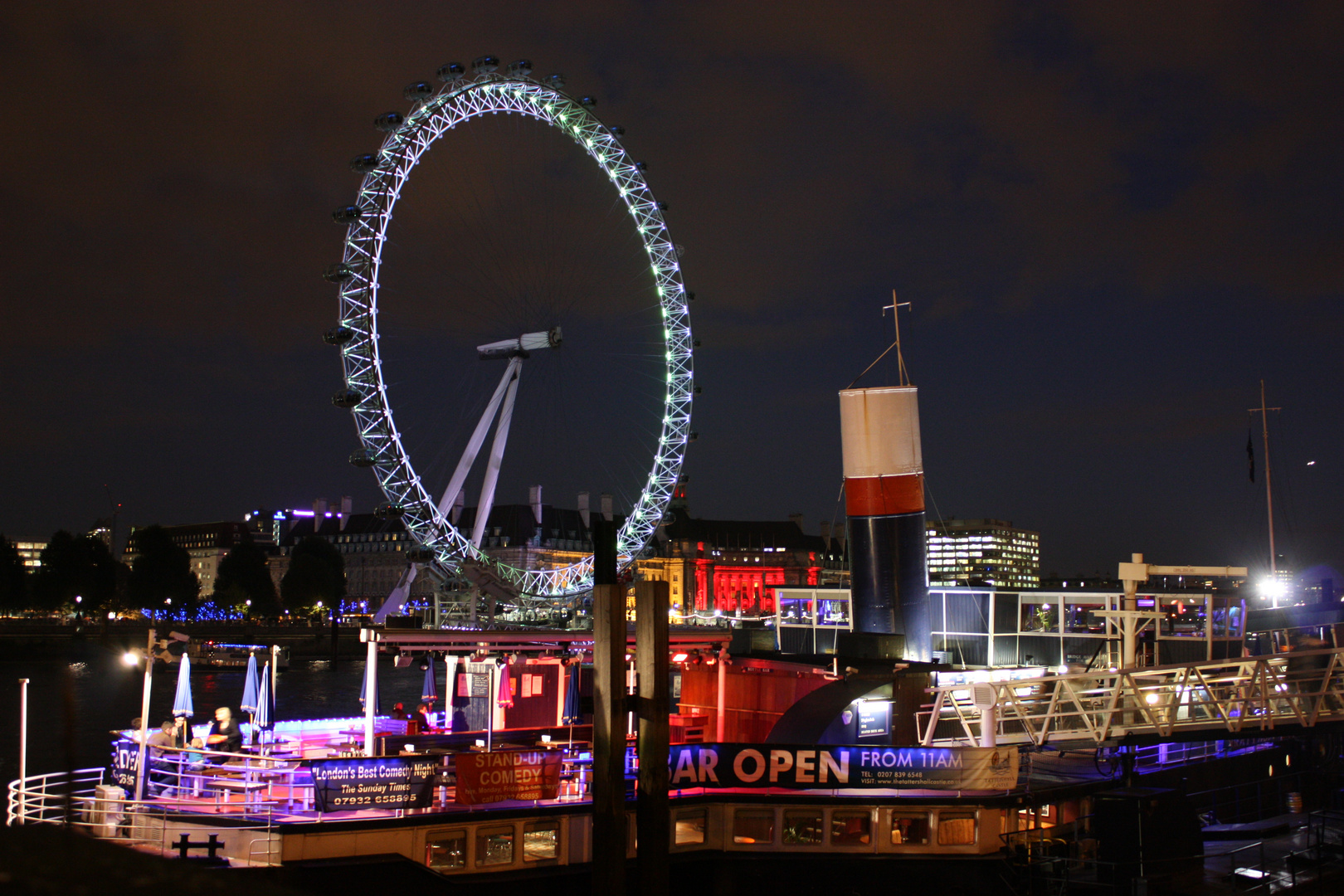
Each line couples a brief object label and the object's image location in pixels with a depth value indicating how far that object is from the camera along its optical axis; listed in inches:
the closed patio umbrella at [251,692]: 741.1
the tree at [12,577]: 3348.9
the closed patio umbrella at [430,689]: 916.6
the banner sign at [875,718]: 689.0
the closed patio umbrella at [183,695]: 666.2
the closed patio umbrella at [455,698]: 879.1
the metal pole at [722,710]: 847.7
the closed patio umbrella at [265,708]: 749.9
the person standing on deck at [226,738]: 585.3
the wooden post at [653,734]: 459.5
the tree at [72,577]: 3516.2
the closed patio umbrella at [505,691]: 901.8
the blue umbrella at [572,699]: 853.8
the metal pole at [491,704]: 719.1
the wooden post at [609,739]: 468.4
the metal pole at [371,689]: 663.8
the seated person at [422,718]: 828.0
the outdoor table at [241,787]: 526.3
